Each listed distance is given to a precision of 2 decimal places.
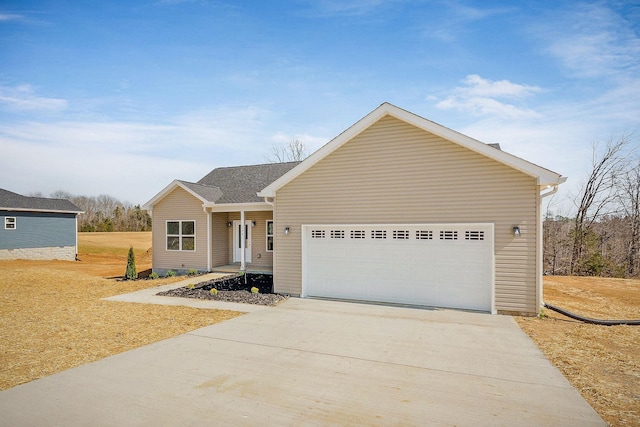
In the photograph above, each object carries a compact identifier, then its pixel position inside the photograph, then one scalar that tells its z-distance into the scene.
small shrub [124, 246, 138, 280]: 16.74
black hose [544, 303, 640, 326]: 9.08
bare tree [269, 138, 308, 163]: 36.88
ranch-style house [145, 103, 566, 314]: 9.67
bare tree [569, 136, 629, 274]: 21.81
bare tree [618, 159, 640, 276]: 21.75
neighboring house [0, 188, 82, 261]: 24.78
